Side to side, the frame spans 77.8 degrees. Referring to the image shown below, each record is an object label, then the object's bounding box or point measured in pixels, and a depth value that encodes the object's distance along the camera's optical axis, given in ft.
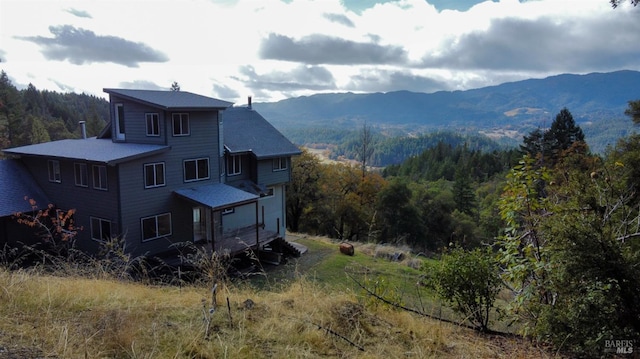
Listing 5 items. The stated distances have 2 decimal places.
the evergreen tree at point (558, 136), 140.67
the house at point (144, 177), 49.85
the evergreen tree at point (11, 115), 122.98
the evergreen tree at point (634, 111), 54.86
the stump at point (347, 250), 72.33
